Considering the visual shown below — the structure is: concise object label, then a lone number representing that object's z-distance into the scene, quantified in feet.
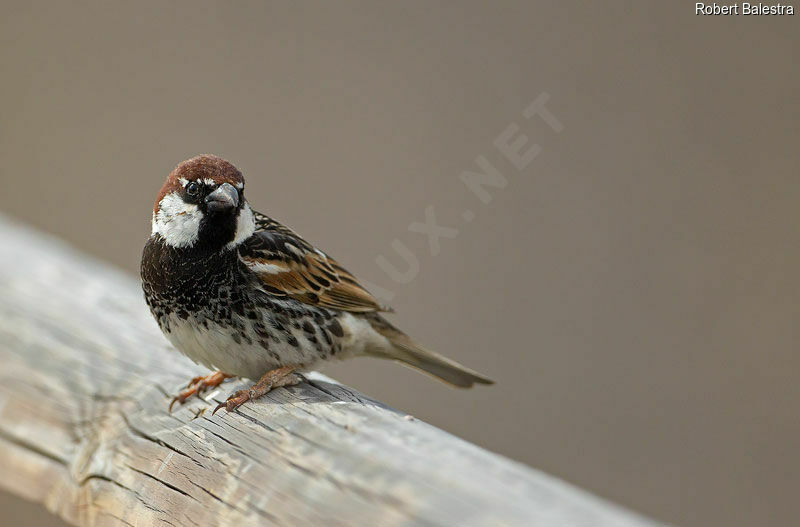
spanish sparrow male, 11.76
